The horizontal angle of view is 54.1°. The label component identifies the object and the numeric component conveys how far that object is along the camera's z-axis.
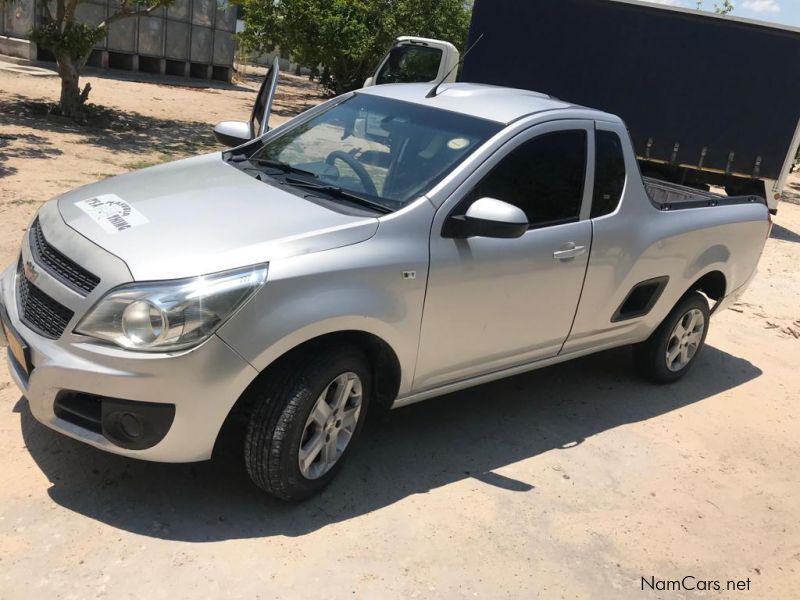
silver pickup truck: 2.94
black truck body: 11.30
